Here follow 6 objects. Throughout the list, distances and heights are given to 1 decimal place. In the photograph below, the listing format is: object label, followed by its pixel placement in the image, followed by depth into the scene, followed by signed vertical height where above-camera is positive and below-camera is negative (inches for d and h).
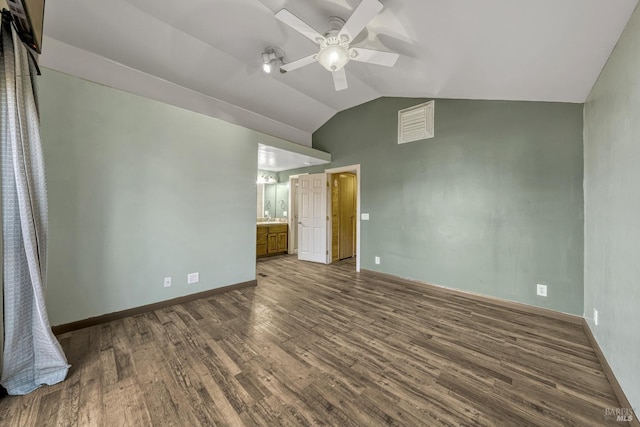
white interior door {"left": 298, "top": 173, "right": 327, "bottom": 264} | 201.3 -3.4
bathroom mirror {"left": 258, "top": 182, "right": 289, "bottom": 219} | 252.7 +15.9
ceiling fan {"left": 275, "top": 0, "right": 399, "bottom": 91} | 67.6 +60.0
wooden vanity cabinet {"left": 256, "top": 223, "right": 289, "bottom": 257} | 215.5 -25.4
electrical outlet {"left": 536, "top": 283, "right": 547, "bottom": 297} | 105.7 -35.4
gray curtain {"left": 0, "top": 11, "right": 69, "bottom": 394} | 55.6 -4.9
